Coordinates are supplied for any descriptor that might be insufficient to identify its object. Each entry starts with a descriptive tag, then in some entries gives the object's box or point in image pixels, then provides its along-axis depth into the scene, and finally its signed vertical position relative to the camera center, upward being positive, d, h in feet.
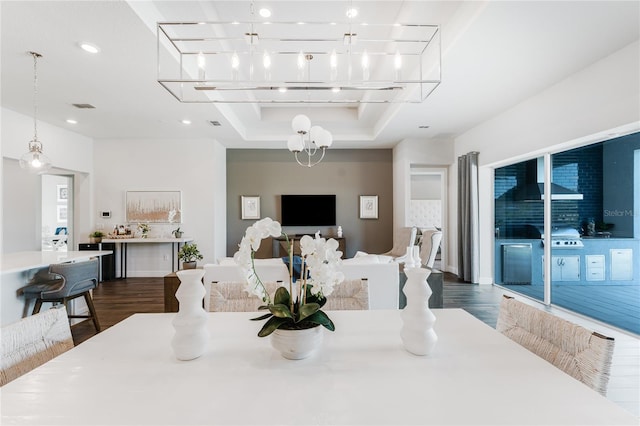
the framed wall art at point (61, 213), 29.43 +0.11
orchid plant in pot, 3.32 -0.83
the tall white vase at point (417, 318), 3.56 -1.26
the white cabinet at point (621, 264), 10.00 -1.75
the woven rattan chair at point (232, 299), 5.65 -1.61
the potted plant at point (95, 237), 18.16 -1.38
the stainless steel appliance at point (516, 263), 14.69 -2.58
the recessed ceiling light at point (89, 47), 8.57 +4.79
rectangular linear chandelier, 6.66 +5.99
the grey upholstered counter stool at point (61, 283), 8.67 -2.08
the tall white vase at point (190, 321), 3.46 -1.24
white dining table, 2.49 -1.67
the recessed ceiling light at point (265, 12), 9.66 +6.51
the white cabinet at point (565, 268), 12.08 -2.26
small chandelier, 12.44 +3.46
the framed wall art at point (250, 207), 22.02 +0.49
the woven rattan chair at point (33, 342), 3.50 -1.61
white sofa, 9.25 -1.91
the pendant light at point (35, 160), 10.20 +1.83
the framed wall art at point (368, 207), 22.36 +0.47
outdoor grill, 11.96 -1.03
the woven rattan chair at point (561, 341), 3.14 -1.57
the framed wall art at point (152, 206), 19.47 +0.51
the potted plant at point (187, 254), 11.06 -1.48
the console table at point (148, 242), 18.21 -1.87
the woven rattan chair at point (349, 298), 5.74 -1.61
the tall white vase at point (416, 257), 10.32 -1.52
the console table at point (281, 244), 20.46 -2.14
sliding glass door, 9.97 -0.67
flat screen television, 21.88 +0.26
